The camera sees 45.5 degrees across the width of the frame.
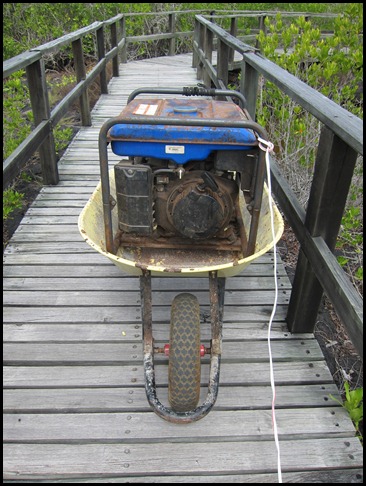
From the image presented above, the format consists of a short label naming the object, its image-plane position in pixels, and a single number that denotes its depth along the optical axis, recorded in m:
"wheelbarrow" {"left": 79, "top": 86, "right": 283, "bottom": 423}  1.76
